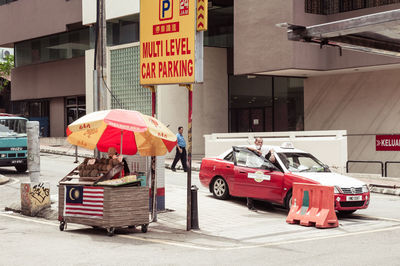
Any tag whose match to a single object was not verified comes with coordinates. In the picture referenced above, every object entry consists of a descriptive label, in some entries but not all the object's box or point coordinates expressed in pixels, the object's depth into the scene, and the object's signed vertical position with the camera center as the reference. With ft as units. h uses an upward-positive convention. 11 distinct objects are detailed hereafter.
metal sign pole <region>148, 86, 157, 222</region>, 43.93 -3.88
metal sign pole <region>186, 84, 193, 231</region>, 41.22 -3.14
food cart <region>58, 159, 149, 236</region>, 38.14 -4.43
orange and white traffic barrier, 42.63 -5.51
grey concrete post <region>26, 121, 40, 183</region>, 47.44 -1.81
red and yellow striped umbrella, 38.60 -0.43
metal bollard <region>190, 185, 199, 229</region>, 41.39 -5.70
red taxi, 45.95 -3.88
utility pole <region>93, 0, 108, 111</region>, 48.39 +5.30
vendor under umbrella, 41.30 -1.86
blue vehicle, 74.43 -1.57
